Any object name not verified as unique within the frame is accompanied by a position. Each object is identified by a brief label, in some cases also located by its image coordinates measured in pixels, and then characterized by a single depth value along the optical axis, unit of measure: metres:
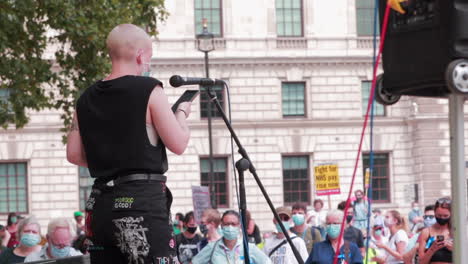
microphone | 5.65
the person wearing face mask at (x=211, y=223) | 12.48
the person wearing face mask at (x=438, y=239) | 9.80
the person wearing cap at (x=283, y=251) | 11.06
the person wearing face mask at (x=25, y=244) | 11.11
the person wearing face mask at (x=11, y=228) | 18.24
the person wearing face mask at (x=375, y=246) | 13.89
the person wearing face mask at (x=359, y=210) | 24.50
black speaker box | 4.66
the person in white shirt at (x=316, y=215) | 25.48
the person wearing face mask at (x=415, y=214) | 19.25
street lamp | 31.78
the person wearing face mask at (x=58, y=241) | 10.32
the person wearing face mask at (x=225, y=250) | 10.46
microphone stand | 5.94
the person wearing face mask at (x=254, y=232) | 16.78
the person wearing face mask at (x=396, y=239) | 14.99
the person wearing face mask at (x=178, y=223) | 23.97
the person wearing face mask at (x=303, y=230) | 14.52
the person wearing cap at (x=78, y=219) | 27.10
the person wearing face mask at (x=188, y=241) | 14.12
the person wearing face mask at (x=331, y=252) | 10.29
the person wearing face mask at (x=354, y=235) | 15.53
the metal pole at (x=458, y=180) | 5.02
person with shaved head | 5.02
